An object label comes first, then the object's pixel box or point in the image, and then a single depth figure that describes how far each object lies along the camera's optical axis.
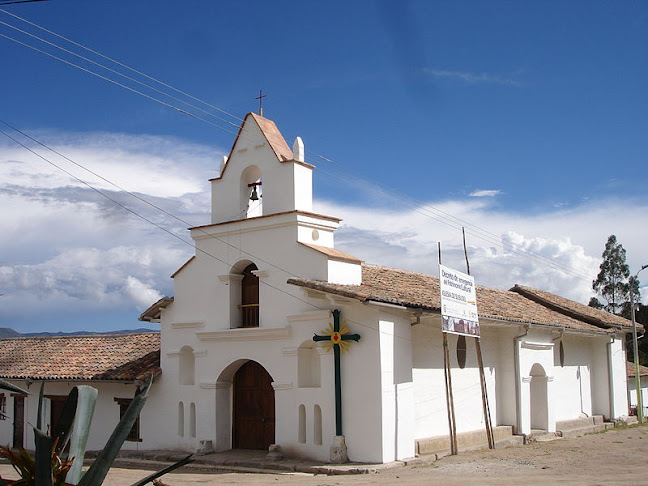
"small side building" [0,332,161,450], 19.78
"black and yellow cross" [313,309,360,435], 15.87
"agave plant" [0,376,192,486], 3.99
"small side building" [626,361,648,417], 36.05
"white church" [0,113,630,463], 15.87
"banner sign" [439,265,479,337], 16.23
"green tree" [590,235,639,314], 51.88
